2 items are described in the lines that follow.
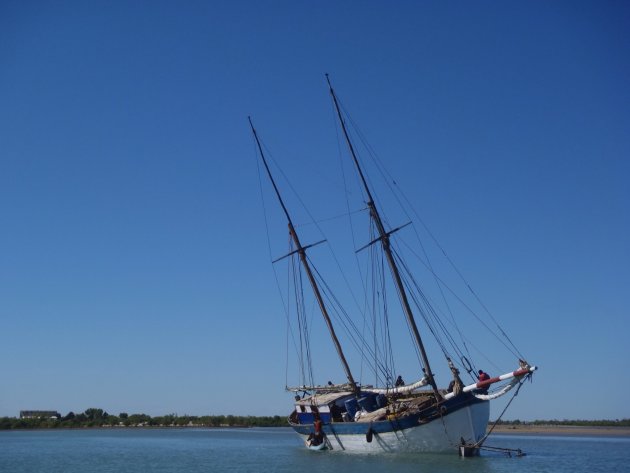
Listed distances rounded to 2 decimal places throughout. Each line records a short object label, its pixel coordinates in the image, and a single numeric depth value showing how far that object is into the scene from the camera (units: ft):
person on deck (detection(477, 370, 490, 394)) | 139.64
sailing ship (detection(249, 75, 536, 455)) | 138.21
